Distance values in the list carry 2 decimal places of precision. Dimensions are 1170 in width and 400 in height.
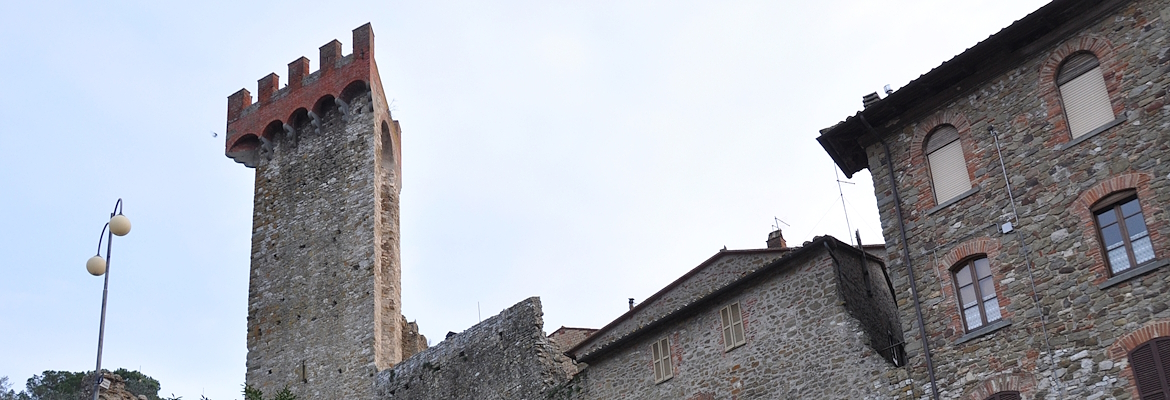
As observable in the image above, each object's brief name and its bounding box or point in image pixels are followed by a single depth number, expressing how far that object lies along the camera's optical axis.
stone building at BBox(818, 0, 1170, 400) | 14.68
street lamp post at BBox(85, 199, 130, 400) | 17.30
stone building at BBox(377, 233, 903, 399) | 18.03
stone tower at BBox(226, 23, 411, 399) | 28.11
